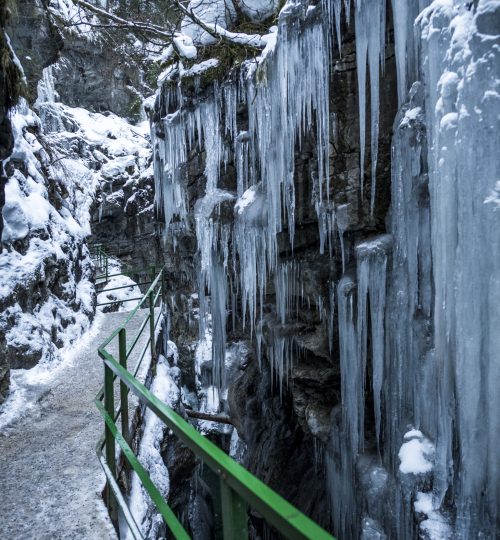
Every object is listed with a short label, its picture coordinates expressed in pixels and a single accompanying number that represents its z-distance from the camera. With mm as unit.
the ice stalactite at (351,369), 4496
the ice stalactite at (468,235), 2643
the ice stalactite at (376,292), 4109
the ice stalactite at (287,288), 5855
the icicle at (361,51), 4129
